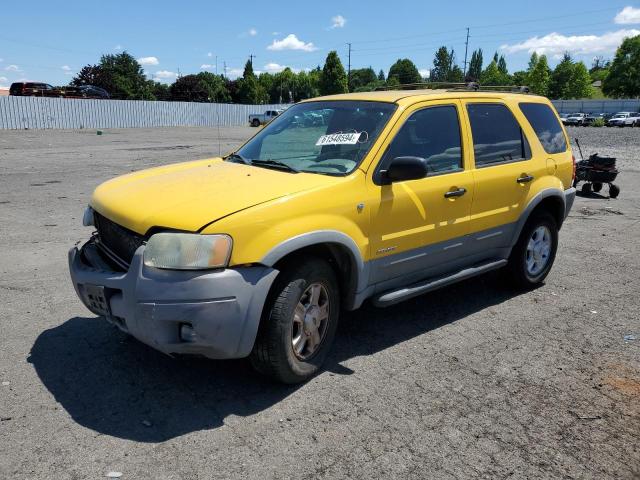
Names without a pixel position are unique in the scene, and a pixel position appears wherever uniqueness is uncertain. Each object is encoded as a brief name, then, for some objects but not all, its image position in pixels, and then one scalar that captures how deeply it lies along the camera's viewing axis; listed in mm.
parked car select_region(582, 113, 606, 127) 56447
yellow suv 3117
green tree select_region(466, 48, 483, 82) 177662
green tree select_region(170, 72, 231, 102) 84875
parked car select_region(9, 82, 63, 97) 43000
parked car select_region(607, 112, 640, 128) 53812
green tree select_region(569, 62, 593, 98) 100812
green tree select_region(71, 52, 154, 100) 76688
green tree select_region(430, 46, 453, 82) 150875
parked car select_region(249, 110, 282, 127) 47400
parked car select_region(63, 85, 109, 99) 45497
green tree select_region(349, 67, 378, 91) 153250
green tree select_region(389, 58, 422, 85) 150538
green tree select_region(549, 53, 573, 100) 101562
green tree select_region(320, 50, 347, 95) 83438
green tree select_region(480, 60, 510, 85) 130012
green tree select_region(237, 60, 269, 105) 91125
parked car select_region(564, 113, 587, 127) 58312
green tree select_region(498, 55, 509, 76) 193762
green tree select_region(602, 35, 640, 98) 87250
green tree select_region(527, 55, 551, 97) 100875
